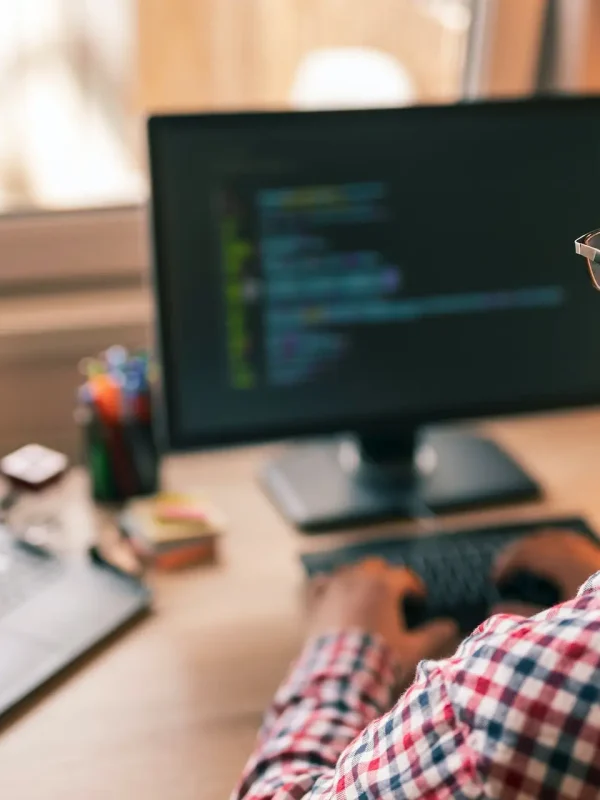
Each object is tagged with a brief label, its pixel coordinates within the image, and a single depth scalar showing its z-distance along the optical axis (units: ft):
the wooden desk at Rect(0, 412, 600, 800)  2.94
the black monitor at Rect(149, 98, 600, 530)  3.84
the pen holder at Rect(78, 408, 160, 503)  4.19
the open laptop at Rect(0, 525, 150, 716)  3.25
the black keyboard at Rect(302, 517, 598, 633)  3.63
